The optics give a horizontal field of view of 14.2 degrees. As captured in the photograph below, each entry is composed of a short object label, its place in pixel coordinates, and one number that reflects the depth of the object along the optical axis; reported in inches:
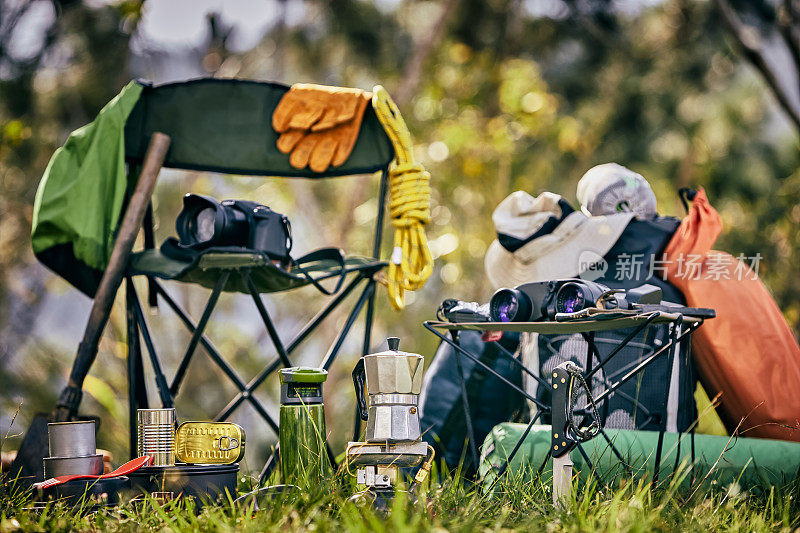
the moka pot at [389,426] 210.5
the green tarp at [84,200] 232.0
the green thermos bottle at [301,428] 215.0
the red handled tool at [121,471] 212.3
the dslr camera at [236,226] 230.0
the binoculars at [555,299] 215.0
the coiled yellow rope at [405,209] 235.5
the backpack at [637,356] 229.2
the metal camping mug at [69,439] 215.0
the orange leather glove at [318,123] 240.6
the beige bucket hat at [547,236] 232.5
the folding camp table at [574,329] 211.8
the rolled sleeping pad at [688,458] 218.0
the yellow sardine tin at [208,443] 214.9
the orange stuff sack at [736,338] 227.9
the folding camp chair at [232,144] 236.0
